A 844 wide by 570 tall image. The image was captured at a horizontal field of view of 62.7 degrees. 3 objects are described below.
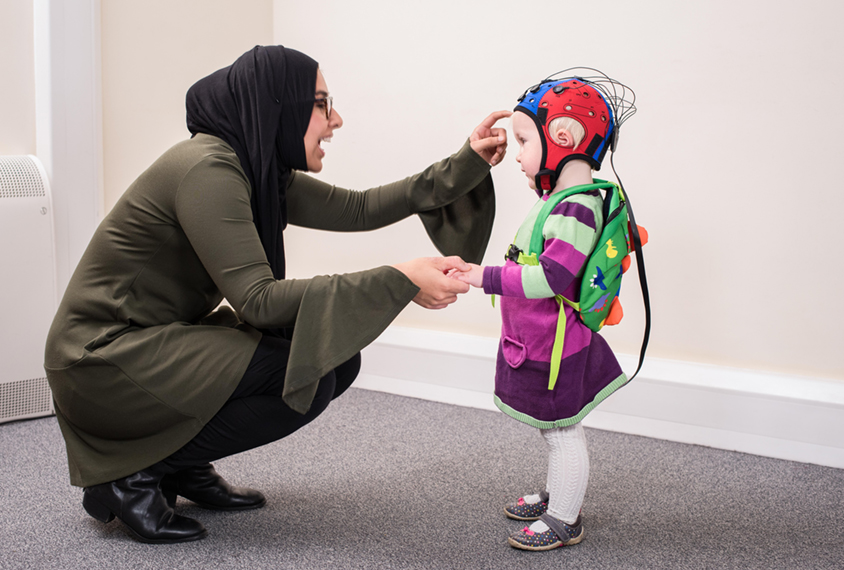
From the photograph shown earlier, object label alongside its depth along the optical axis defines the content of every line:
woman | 1.34
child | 1.39
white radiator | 2.08
